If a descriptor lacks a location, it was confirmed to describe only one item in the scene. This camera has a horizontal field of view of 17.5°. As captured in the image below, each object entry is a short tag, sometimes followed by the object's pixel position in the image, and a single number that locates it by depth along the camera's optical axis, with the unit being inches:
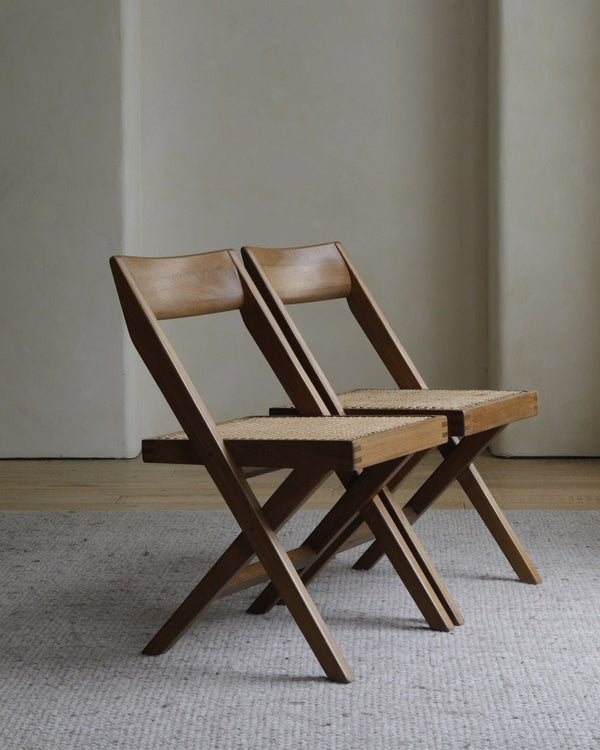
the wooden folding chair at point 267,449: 141.8
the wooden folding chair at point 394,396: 158.3
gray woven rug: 133.1
